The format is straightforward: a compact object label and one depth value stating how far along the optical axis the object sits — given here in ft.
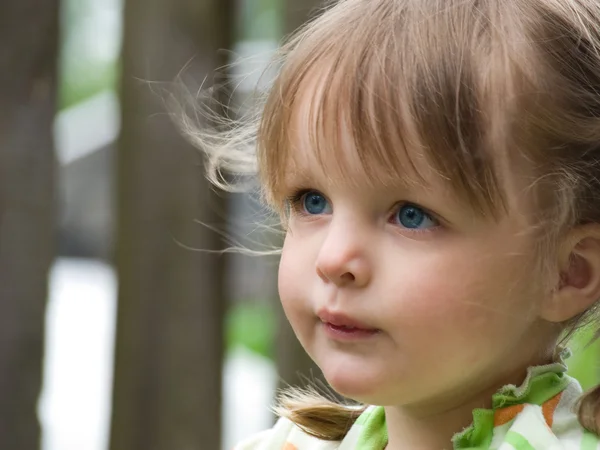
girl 9.20
